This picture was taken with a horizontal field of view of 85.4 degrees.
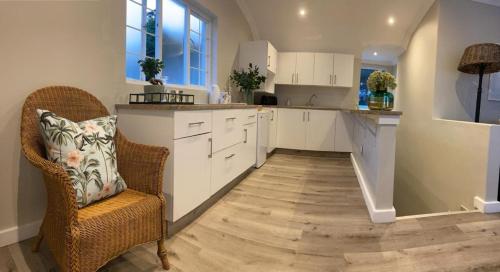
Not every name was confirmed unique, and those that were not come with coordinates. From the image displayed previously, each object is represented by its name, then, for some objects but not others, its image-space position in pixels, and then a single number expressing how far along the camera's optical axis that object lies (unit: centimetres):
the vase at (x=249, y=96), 427
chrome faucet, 541
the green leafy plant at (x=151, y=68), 205
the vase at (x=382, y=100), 244
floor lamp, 320
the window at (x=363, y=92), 572
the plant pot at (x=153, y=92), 193
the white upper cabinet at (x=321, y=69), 490
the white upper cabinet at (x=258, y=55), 430
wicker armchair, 108
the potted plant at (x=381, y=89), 240
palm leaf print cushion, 127
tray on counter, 192
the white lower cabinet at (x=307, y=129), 467
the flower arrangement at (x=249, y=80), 404
